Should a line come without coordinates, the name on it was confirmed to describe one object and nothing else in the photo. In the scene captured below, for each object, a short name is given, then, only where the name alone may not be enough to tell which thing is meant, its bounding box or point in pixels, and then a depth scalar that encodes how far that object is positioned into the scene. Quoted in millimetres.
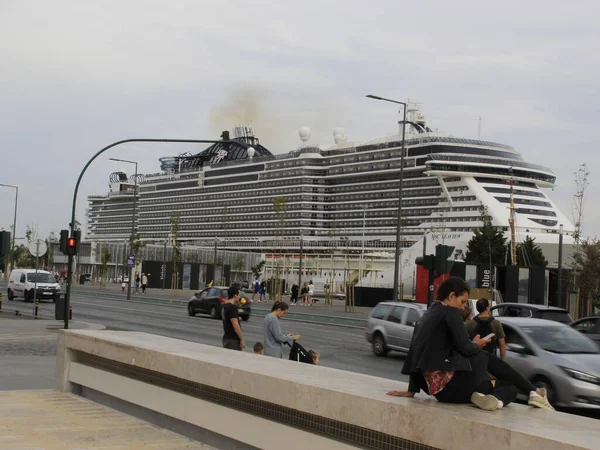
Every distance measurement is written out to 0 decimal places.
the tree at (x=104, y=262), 74562
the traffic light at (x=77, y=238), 23594
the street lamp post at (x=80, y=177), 22969
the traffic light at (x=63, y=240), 23375
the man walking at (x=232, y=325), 11297
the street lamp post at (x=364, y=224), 75312
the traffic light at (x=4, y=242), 22328
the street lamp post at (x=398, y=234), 32250
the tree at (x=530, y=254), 70562
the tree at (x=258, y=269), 88500
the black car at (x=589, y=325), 17141
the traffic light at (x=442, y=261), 18656
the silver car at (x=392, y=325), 19328
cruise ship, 83688
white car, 39312
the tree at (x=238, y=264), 95075
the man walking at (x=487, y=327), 10883
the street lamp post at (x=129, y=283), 43344
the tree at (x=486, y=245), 70812
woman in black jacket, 5246
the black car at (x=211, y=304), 33338
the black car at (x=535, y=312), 17688
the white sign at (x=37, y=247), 29094
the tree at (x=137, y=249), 76588
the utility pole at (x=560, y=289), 38406
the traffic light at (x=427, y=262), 18953
